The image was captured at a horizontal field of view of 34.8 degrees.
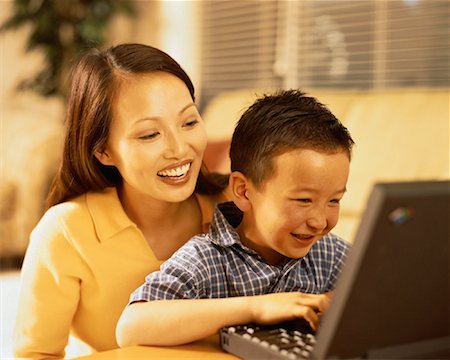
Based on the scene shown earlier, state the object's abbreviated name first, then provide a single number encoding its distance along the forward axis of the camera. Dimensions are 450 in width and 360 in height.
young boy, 0.92
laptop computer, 0.64
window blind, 3.74
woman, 1.19
